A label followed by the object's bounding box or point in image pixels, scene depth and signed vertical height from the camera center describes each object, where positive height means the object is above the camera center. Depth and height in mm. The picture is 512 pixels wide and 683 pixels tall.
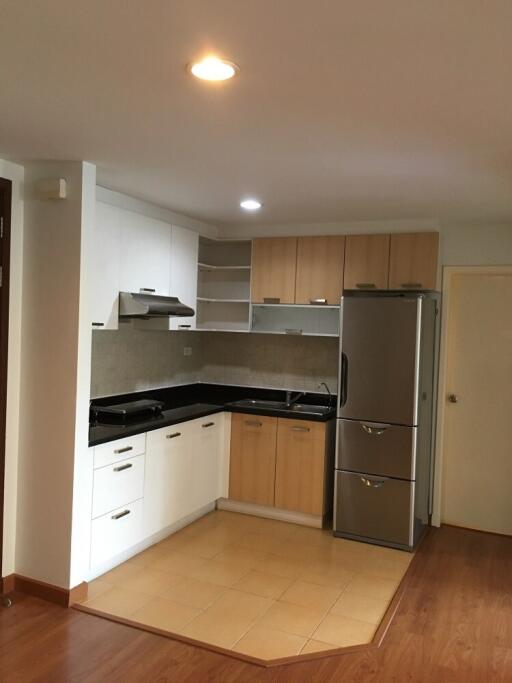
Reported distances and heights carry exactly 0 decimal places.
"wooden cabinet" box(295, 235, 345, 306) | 4562 +518
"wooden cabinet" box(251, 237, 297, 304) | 4734 +523
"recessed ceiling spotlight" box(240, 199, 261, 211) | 3900 +872
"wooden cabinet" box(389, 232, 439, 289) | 4266 +573
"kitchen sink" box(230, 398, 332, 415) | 4641 -593
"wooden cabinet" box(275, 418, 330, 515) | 4434 -998
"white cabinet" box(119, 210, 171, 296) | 3812 +512
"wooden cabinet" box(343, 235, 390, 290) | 4410 +569
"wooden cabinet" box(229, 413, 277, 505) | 4586 -991
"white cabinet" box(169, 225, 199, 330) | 4391 +465
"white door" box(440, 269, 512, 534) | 4395 -483
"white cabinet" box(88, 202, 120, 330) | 3549 +364
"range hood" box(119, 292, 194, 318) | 3727 +149
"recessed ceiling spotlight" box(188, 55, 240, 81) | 1844 +845
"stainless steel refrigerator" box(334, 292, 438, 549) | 4051 -551
